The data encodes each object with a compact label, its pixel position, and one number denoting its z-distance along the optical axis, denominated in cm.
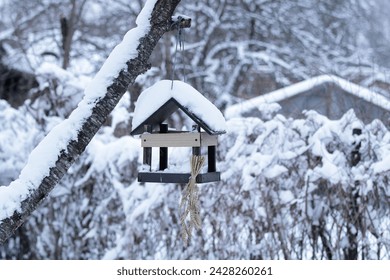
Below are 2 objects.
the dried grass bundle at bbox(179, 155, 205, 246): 544
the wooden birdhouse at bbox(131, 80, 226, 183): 542
